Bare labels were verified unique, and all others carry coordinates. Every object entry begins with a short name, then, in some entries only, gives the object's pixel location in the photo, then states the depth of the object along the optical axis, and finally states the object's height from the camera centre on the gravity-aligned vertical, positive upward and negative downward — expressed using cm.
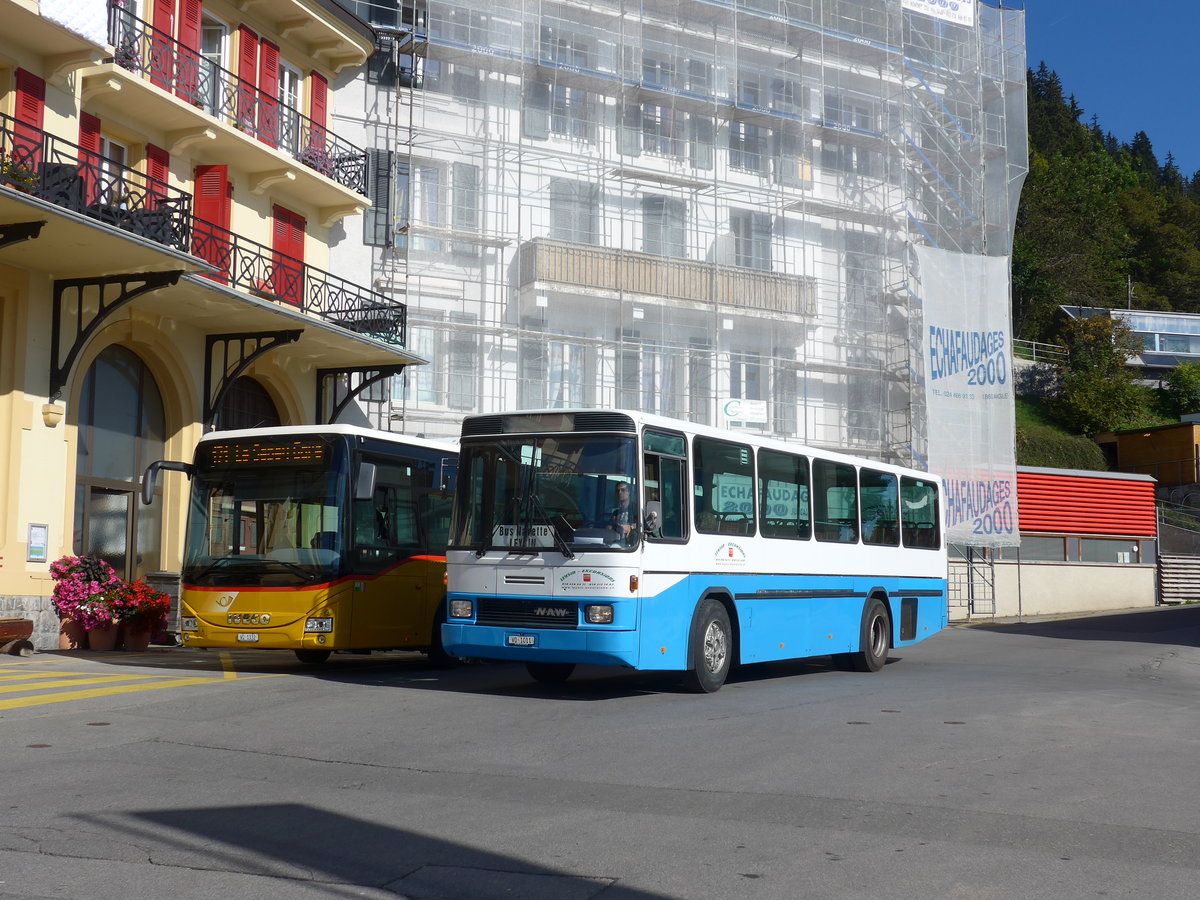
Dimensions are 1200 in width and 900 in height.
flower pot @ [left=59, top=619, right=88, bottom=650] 1898 -118
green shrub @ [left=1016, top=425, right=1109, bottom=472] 5522 +460
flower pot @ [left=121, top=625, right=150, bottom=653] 1927 -125
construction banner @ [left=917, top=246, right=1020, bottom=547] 3306 +421
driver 1263 +38
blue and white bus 1268 +10
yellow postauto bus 1495 +12
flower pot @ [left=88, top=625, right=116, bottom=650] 1897 -122
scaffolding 2905 +875
